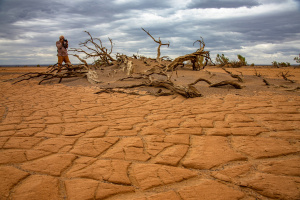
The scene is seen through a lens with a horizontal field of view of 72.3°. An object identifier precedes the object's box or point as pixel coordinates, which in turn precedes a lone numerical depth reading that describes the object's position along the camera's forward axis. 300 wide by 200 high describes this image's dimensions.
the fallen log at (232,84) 5.26
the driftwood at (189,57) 7.61
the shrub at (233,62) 17.53
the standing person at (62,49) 9.20
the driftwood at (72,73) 7.38
